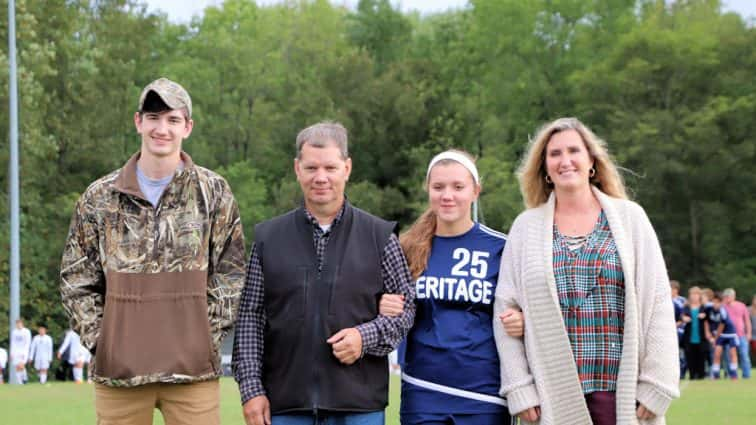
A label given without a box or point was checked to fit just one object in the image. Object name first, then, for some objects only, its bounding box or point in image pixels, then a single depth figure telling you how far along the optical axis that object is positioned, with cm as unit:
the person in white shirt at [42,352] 3403
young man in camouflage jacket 573
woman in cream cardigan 595
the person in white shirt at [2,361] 3384
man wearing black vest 595
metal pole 3250
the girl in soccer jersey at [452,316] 619
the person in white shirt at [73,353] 3194
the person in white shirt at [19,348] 3127
